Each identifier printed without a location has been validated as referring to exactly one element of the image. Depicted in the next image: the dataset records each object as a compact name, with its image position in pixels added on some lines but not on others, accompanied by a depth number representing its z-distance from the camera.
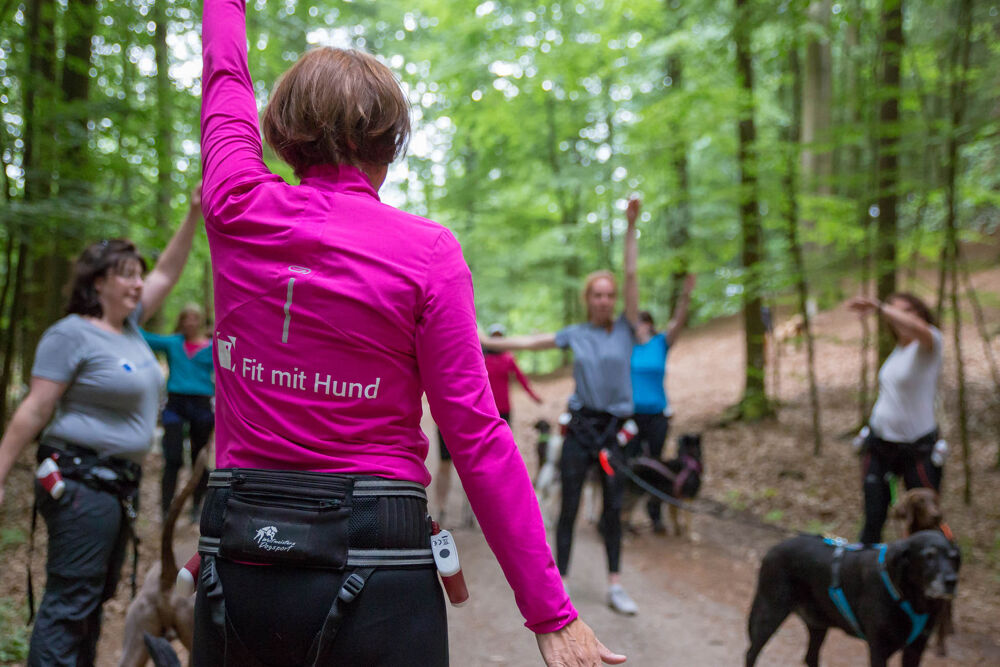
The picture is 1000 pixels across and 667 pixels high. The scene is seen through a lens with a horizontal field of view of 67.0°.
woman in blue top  8.23
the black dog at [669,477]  8.05
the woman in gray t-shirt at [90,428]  2.94
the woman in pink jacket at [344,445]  1.31
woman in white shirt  5.26
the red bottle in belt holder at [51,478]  2.89
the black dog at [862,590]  3.73
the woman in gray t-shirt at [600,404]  5.63
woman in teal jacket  7.01
